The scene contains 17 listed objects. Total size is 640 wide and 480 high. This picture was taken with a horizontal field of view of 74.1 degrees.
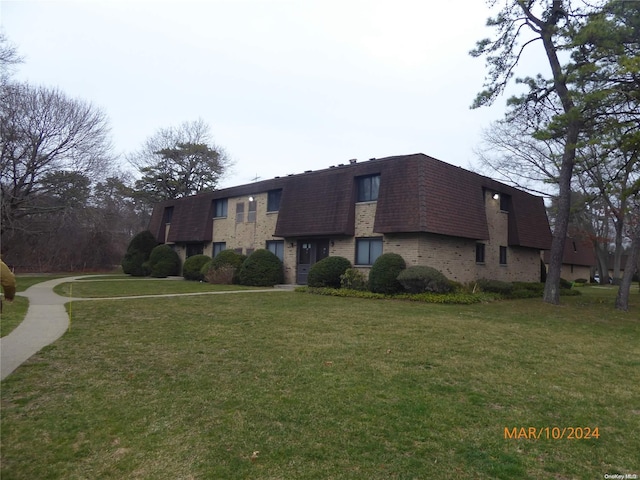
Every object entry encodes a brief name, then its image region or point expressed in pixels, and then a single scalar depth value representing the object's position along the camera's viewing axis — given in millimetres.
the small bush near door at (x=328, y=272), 18906
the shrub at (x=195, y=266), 25469
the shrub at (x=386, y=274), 16859
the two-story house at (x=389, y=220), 17922
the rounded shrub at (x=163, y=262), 28719
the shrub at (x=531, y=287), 21036
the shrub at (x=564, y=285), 25781
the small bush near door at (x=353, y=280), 18047
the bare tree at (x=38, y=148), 23938
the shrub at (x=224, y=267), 22094
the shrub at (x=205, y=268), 23455
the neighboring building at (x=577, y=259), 41584
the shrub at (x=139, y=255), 30516
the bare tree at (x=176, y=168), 45406
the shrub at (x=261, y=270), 21391
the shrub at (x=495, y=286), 19078
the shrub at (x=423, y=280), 15961
